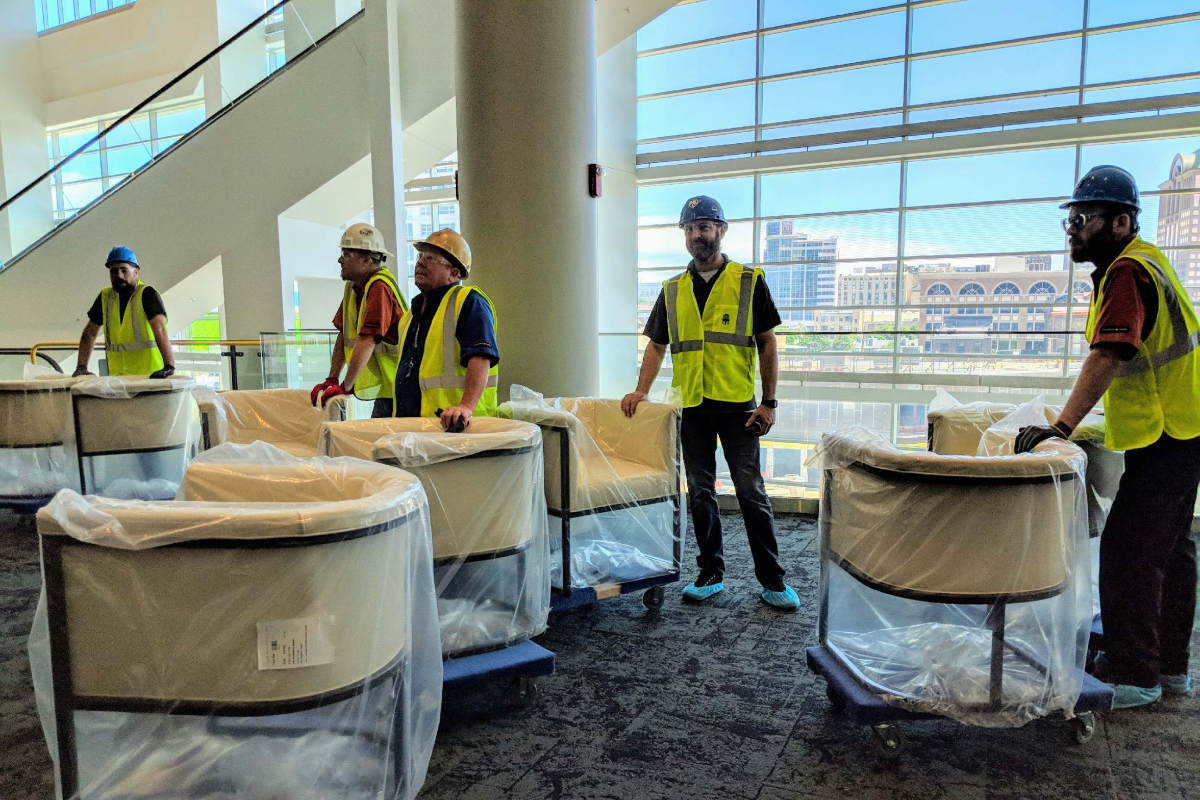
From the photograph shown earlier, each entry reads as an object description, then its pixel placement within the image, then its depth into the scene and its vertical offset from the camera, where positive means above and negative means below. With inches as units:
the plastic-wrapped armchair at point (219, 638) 45.2 -19.6
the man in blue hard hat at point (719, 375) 110.0 -7.7
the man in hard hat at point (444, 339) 91.6 -1.9
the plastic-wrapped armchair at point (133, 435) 132.8 -19.9
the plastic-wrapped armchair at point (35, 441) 141.5 -22.1
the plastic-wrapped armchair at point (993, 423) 87.8 -14.5
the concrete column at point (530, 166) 136.3 +29.1
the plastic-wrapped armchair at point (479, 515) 74.5 -19.7
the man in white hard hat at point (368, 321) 117.5 +0.5
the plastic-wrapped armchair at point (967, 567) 64.5 -21.9
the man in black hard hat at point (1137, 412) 75.4 -9.3
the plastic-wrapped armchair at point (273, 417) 129.9 -16.3
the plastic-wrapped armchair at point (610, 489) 100.5 -22.9
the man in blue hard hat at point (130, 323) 161.5 +0.4
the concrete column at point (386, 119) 231.9 +63.6
